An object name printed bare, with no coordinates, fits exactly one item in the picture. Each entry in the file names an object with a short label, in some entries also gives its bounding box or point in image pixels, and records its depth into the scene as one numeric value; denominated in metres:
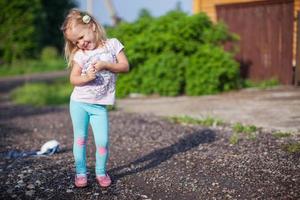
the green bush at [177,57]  12.55
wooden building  12.95
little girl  4.43
